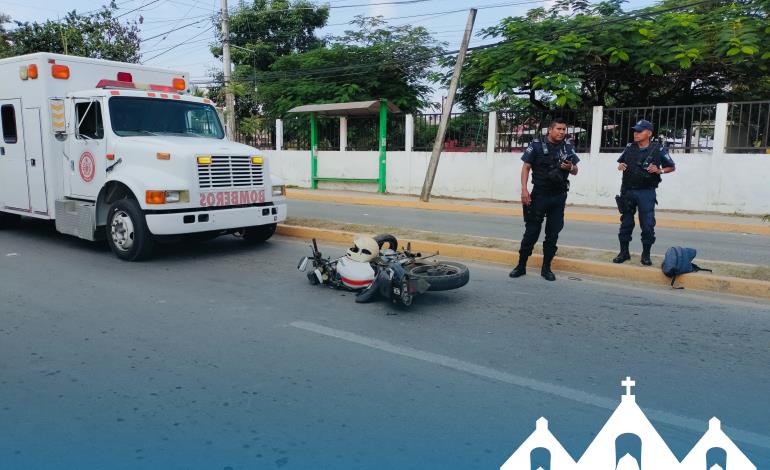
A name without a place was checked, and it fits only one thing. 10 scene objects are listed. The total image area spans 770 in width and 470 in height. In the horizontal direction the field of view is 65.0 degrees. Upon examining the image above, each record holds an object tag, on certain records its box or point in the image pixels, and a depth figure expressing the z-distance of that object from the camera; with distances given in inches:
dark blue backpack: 251.6
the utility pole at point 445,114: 636.1
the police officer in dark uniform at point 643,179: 266.4
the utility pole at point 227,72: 861.8
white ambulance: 295.0
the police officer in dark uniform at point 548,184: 254.4
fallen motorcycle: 211.6
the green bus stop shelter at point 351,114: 753.0
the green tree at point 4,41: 944.9
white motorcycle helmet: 235.1
